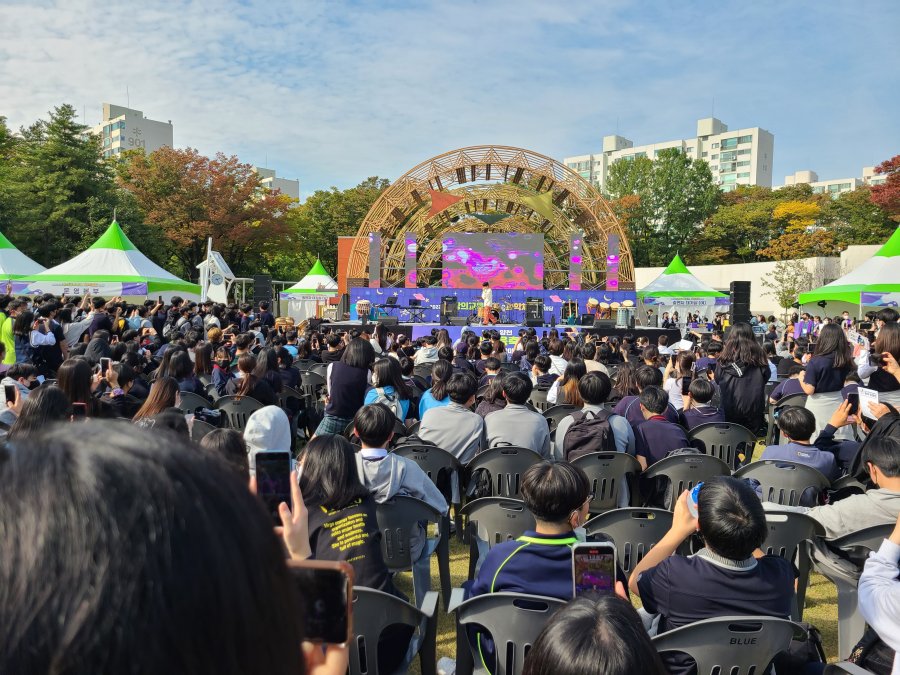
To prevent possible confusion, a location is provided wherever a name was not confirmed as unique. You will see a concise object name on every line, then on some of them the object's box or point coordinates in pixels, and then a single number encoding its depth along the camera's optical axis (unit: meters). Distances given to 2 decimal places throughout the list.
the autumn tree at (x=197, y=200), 30.39
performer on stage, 19.69
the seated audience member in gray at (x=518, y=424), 4.37
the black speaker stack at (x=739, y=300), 17.56
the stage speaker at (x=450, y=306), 20.00
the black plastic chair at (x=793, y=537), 2.92
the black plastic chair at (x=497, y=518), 3.03
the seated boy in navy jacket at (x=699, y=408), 4.85
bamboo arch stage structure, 24.22
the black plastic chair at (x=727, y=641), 1.80
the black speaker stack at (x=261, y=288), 20.26
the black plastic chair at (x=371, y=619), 2.03
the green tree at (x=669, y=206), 40.03
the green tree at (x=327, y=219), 39.03
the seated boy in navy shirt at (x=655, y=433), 4.22
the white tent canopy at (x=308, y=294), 27.03
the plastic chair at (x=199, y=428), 4.36
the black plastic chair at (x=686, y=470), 3.75
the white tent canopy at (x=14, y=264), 15.30
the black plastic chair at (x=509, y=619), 1.94
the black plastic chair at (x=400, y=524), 3.01
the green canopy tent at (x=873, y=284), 14.61
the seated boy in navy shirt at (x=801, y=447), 3.71
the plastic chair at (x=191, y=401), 5.21
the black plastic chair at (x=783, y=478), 3.60
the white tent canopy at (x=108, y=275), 15.02
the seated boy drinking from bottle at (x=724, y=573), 2.02
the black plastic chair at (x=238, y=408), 5.42
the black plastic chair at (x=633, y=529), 2.85
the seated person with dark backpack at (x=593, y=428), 4.15
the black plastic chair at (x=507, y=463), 3.97
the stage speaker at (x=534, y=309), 20.28
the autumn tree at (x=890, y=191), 28.34
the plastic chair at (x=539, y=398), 6.52
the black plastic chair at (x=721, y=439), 4.65
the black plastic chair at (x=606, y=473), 3.89
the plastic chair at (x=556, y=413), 5.41
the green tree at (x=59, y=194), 24.59
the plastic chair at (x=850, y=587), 2.58
